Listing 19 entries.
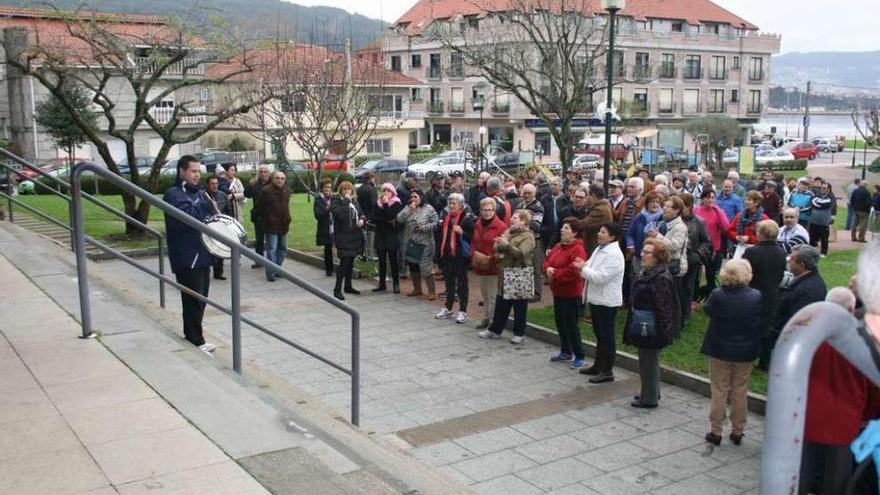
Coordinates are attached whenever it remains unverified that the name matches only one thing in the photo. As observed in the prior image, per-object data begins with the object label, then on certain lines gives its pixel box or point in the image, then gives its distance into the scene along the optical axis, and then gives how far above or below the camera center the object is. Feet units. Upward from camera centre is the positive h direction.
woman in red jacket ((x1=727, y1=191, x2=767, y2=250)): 35.19 -3.64
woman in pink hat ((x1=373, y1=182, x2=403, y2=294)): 42.32 -4.57
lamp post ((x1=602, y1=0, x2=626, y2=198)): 40.94 +3.88
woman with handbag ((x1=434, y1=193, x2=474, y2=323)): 37.96 -5.29
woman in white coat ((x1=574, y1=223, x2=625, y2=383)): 27.99 -5.33
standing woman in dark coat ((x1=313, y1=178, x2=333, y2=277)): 44.21 -4.28
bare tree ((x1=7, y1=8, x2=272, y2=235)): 51.96 +5.52
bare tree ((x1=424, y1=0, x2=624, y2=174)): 64.90 +6.61
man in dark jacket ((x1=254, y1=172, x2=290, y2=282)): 45.47 -4.12
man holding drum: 22.94 -3.14
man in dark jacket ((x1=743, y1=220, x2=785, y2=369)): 27.27 -4.37
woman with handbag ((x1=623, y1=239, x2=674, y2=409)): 25.09 -5.40
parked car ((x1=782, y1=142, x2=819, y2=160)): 188.96 -2.89
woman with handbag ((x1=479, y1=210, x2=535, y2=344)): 32.58 -5.17
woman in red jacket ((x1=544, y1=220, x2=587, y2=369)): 29.84 -5.42
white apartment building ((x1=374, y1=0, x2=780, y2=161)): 199.62 +16.69
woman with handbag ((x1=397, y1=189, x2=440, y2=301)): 40.88 -4.86
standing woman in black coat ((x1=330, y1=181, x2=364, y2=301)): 41.14 -4.72
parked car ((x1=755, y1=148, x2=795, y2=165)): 165.89 -3.97
